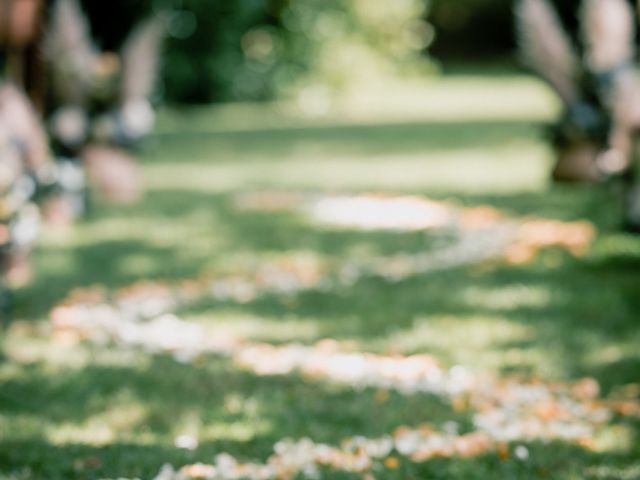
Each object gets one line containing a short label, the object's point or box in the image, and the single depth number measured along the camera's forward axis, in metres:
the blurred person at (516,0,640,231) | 17.22
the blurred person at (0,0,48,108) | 18.44
